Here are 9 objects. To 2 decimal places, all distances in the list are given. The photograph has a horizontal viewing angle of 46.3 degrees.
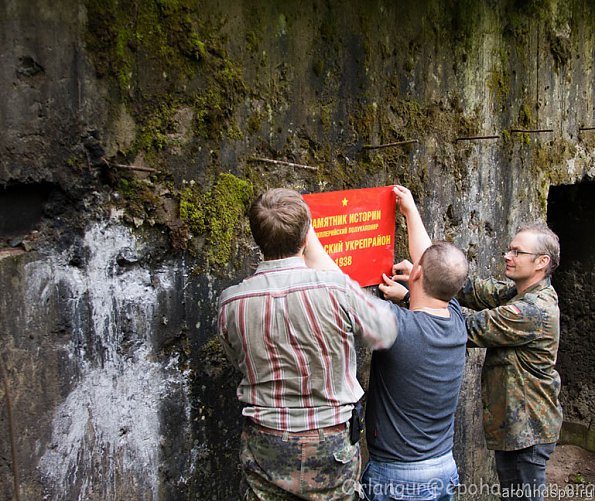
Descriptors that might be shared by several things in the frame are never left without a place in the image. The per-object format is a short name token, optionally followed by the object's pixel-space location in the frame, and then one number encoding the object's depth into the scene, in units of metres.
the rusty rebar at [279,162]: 2.94
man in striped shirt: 2.24
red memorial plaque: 3.10
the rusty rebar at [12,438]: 2.22
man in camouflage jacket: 3.19
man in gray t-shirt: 2.61
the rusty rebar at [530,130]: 4.41
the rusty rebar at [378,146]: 3.45
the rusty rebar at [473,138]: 4.00
